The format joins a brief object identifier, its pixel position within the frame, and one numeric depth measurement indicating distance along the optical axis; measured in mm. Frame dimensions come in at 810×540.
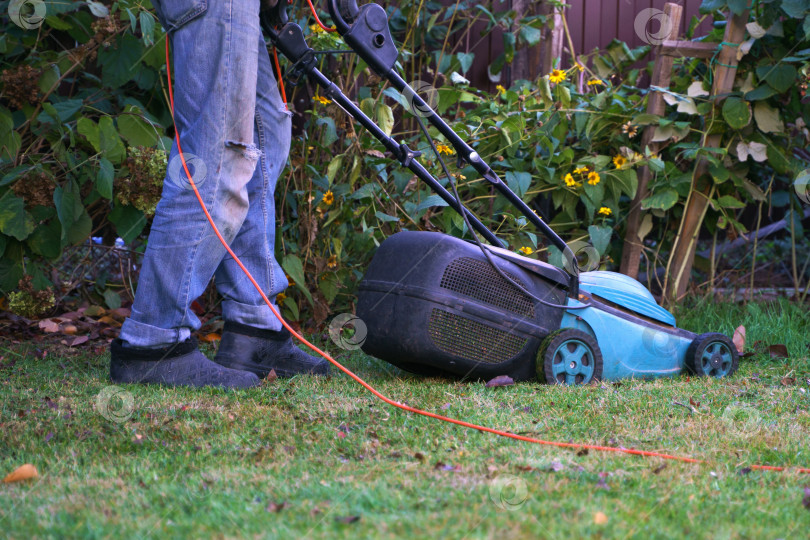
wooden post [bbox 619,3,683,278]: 6984
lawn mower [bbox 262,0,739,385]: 4371
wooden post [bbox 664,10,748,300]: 6977
